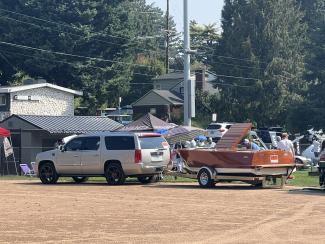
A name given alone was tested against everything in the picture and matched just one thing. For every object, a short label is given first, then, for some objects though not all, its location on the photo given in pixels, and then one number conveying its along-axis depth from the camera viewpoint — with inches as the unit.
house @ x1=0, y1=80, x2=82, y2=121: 2263.8
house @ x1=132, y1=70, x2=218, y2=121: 3216.0
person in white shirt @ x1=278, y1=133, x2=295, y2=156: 1222.3
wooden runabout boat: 1055.0
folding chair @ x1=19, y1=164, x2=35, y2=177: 1568.7
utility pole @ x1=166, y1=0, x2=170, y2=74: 2848.4
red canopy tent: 1569.9
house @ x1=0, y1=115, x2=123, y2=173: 1733.5
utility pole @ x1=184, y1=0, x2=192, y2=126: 1535.4
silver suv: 1165.1
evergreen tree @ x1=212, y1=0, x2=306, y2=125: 3021.7
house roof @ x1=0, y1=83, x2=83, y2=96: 2237.9
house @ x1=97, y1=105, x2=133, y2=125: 2955.2
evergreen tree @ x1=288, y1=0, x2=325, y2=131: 2490.2
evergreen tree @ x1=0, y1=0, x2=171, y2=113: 2819.9
